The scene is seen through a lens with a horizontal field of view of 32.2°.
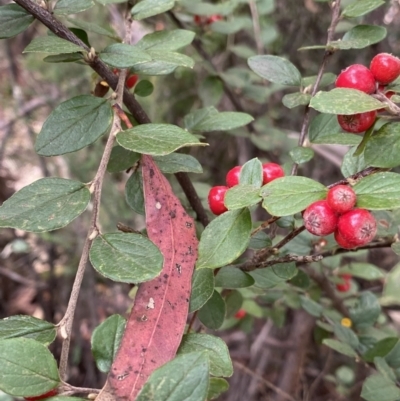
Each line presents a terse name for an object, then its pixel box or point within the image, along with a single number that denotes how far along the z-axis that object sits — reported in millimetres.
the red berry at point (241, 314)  335
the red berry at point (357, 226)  154
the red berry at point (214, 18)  341
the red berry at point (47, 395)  150
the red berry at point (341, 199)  155
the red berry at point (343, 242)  157
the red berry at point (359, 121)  167
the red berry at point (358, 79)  170
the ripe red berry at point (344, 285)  319
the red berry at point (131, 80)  224
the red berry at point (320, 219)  156
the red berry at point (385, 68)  168
